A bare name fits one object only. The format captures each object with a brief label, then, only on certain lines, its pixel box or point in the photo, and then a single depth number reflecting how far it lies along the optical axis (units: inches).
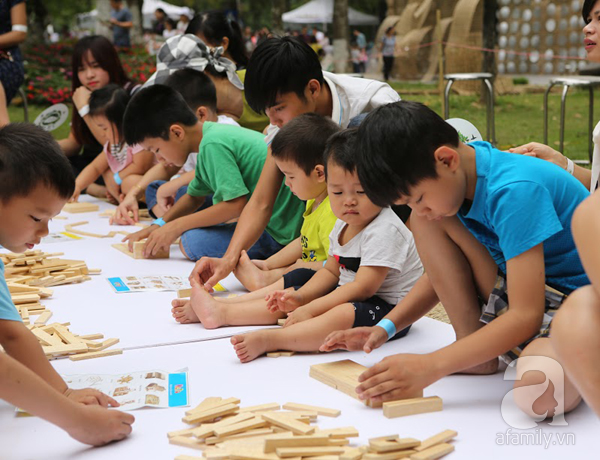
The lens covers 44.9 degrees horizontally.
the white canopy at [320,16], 1040.8
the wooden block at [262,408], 77.7
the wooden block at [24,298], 119.0
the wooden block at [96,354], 96.0
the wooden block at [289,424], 70.5
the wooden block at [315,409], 77.3
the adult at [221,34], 202.2
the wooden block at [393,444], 66.3
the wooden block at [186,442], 70.7
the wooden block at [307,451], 66.6
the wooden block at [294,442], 67.7
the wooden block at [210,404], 77.3
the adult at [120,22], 629.9
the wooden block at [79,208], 210.2
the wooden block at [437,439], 68.2
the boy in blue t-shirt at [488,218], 73.4
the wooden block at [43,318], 109.9
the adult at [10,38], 221.1
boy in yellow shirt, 114.5
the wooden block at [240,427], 71.4
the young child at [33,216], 71.1
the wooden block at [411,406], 76.0
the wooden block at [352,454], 65.7
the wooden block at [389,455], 65.8
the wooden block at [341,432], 70.9
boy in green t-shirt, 143.3
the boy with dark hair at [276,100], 126.0
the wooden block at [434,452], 66.1
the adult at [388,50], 569.3
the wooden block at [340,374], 83.0
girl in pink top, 197.9
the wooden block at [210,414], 75.3
